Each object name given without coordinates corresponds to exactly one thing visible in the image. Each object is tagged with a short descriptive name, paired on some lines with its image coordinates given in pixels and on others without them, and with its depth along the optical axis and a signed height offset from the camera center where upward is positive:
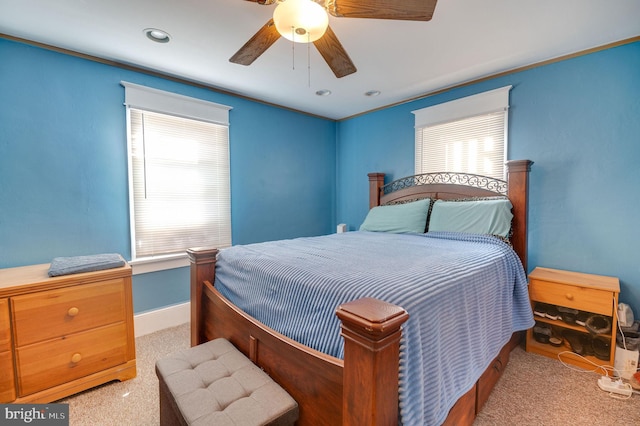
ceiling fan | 1.33 +0.95
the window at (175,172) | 2.58 +0.28
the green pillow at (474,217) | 2.34 -0.16
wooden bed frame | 0.77 -0.61
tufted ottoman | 1.00 -0.78
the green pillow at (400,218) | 2.84 -0.21
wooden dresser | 1.58 -0.83
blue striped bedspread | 1.01 -0.47
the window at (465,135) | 2.72 +0.69
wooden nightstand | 1.94 -0.75
